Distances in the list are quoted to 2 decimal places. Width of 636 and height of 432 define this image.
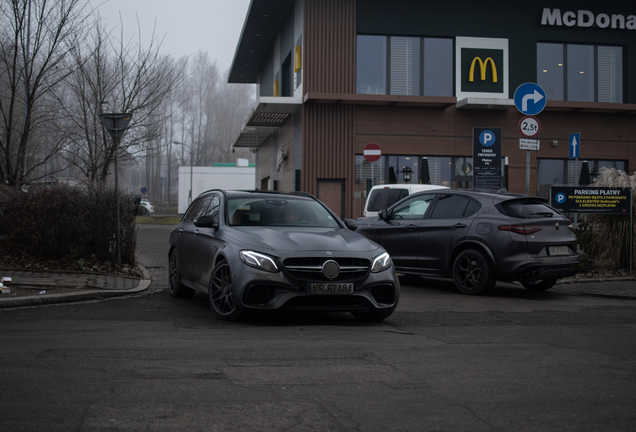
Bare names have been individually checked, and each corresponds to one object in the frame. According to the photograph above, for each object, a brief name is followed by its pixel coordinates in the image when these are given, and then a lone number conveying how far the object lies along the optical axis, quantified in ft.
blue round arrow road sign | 43.50
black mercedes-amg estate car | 22.31
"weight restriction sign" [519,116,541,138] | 42.96
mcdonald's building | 80.48
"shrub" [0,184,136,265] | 38.29
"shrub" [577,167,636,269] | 40.42
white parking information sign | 41.65
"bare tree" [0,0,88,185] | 44.42
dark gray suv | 32.07
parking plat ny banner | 39.75
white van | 53.06
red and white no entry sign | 62.10
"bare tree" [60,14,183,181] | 57.21
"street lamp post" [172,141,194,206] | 278.79
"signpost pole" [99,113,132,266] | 40.73
